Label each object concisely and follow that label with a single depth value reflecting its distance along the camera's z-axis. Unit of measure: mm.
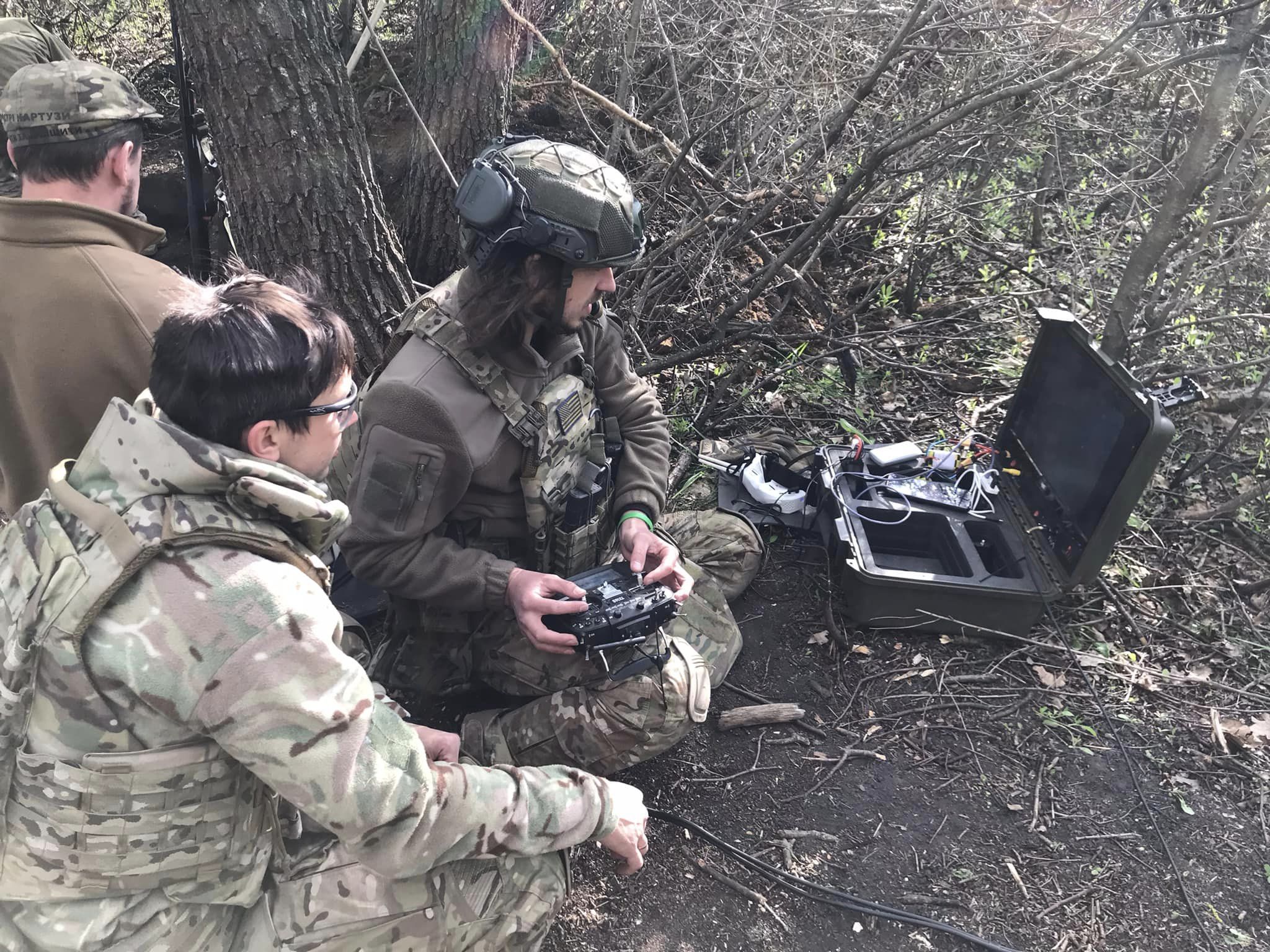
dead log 3377
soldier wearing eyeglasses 1602
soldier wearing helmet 2557
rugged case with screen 3240
